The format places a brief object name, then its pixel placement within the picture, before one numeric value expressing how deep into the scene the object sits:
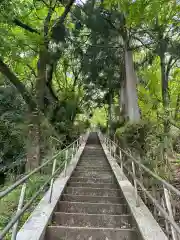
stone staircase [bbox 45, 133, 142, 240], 2.27
